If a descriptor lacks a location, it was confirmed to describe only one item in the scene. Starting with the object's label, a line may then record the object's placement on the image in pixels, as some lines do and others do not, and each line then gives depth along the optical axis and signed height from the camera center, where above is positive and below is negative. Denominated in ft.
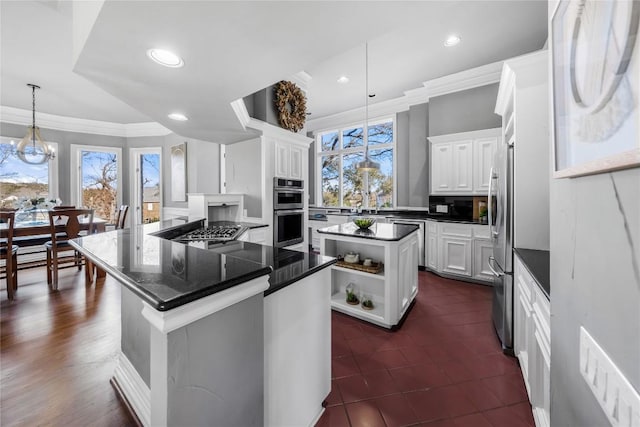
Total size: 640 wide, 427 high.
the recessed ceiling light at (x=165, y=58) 4.99 +3.11
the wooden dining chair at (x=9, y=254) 9.85 -1.62
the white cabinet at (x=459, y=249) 11.93 -1.92
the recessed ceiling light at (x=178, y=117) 8.96 +3.40
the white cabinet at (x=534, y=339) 3.84 -2.46
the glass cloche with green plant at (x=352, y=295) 8.90 -2.93
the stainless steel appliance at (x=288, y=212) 12.19 -0.05
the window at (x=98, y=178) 18.13 +2.48
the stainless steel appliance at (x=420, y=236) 14.33 -1.43
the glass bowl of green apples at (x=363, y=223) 9.54 -0.46
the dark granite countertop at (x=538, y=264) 3.87 -1.06
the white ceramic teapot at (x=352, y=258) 8.88 -1.65
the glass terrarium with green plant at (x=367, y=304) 8.63 -3.13
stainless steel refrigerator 6.66 -0.82
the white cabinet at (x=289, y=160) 12.37 +2.55
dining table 10.82 -0.72
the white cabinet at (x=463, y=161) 12.59 +2.53
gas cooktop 7.15 -0.70
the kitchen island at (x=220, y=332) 2.20 -1.36
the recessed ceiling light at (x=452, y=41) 10.27 +6.87
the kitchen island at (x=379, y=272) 7.95 -2.01
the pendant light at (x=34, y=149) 12.98 +3.33
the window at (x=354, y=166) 18.29 +3.47
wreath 12.22 +5.26
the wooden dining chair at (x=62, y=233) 11.16 -0.93
